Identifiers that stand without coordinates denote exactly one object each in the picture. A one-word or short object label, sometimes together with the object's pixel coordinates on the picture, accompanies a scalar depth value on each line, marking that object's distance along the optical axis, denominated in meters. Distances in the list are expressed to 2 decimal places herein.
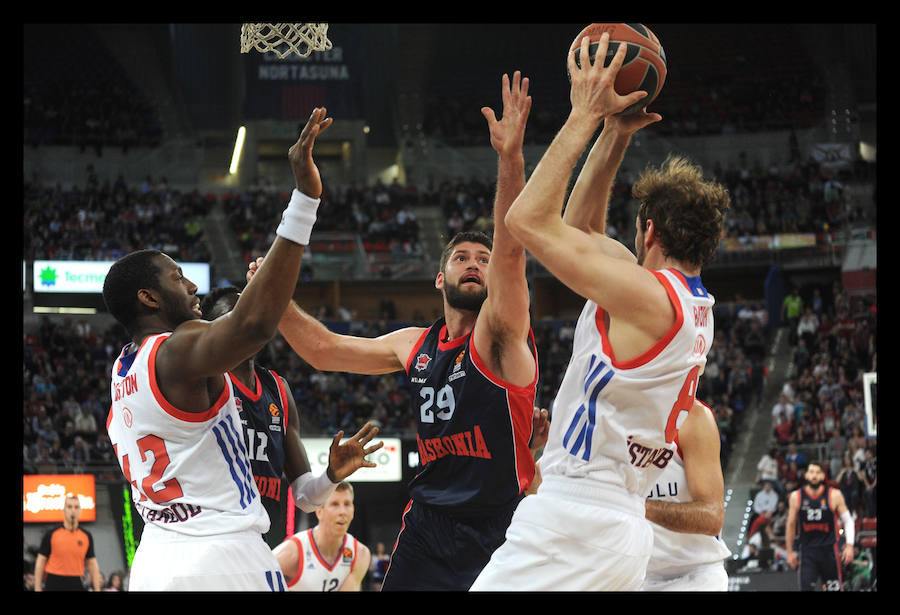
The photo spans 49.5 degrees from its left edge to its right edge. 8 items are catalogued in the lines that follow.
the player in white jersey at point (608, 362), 3.58
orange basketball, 3.96
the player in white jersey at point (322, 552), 7.25
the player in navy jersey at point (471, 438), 4.87
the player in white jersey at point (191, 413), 3.65
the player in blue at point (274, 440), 5.00
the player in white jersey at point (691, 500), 4.66
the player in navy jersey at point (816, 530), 10.96
